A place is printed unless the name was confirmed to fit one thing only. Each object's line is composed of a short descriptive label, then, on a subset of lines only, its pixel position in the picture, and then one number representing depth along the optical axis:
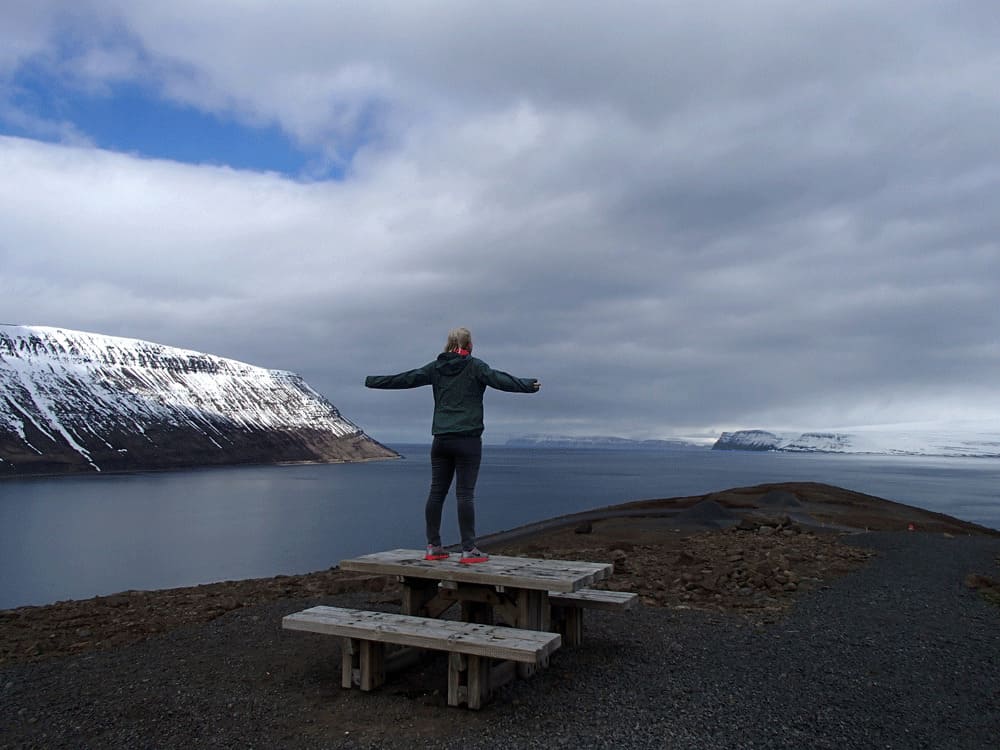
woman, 7.43
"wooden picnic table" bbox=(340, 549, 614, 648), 6.77
